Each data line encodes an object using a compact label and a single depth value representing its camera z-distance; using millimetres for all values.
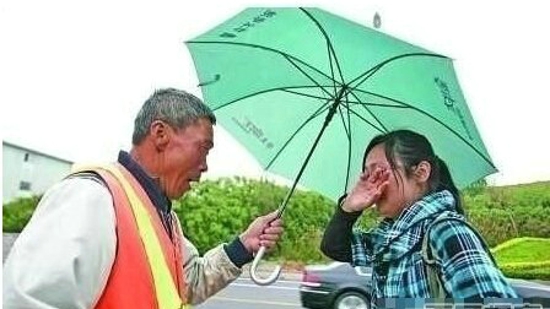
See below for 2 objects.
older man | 853
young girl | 1140
